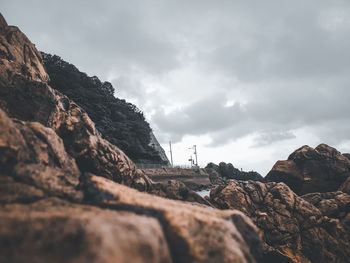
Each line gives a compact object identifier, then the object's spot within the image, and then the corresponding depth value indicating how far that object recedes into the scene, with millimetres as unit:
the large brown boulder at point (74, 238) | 2354
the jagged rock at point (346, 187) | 15094
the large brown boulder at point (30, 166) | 3613
